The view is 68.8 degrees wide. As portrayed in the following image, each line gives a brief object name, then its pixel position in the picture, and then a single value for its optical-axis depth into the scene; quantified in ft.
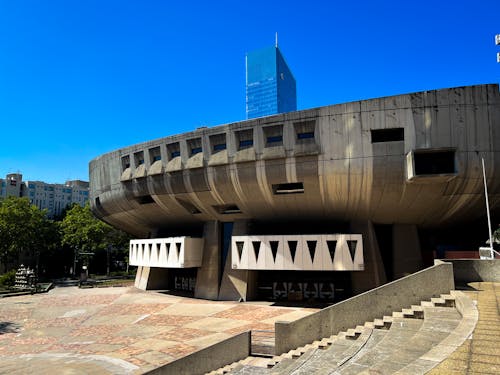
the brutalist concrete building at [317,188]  74.95
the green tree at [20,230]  192.54
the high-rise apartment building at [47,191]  348.43
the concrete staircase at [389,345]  28.57
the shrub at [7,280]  149.39
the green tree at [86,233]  202.59
